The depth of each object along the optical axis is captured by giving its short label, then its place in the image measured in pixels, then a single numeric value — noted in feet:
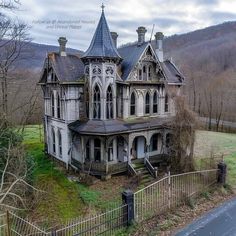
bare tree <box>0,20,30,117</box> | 52.45
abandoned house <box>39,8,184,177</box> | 62.85
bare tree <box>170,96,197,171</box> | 61.11
